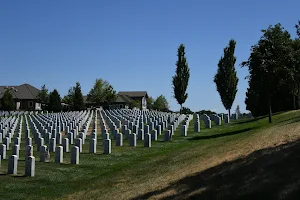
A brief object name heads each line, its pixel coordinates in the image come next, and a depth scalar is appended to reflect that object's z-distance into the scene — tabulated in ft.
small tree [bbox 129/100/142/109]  294.99
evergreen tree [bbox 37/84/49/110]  260.21
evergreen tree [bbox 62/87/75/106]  284.28
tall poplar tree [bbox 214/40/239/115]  185.96
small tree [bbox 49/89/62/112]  218.79
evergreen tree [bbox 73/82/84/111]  245.45
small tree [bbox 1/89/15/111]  216.51
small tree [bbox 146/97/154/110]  386.01
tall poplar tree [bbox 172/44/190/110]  201.77
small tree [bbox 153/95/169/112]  351.67
